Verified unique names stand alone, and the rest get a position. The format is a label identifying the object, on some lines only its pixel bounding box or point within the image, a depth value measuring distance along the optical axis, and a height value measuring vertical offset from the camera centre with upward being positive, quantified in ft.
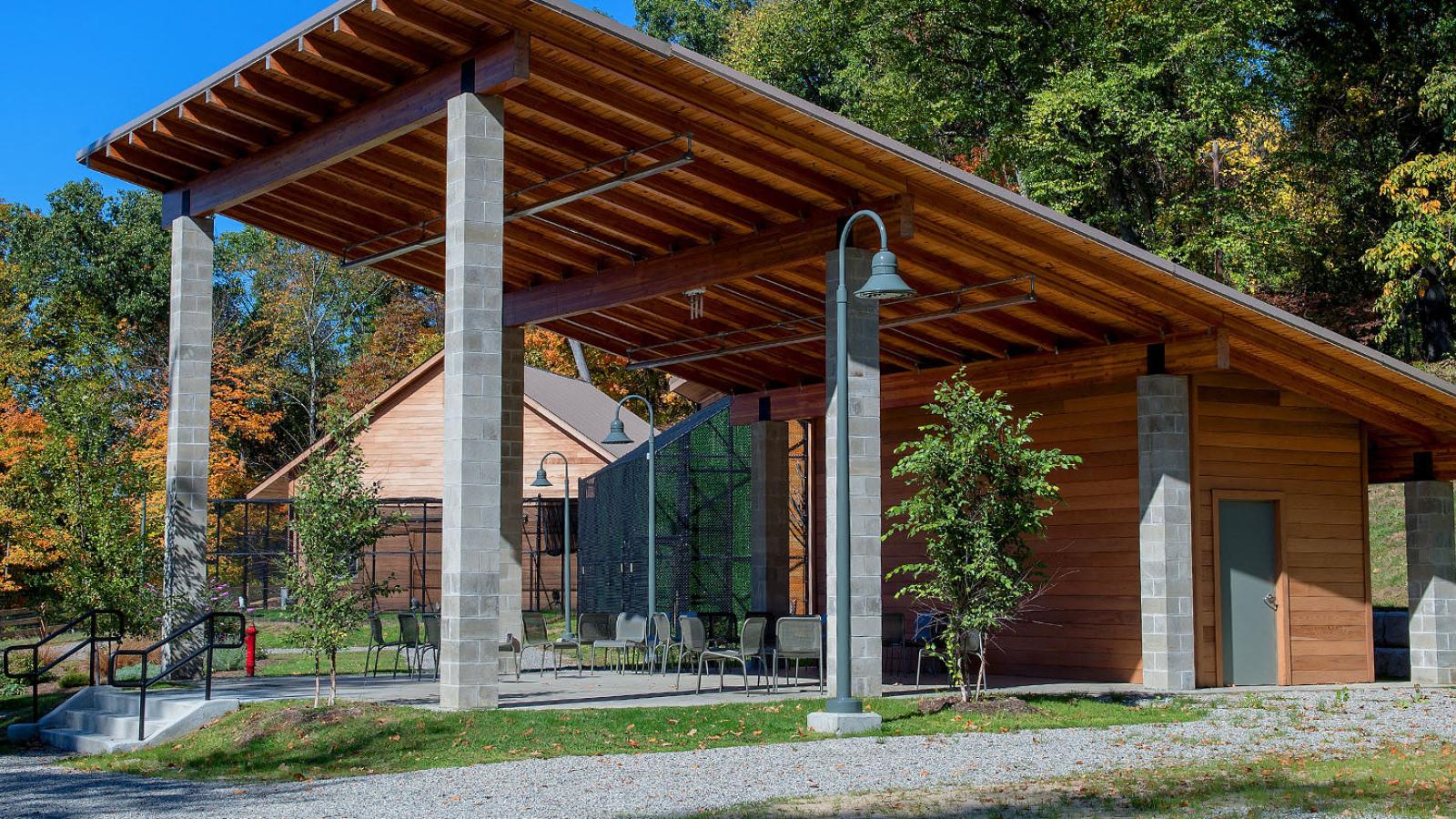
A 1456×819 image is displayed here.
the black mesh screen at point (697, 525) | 83.30 -0.38
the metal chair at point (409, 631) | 56.80 -4.42
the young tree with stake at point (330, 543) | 42.98 -0.67
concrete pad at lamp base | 40.52 -5.87
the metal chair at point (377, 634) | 58.08 -4.83
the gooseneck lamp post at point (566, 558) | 86.94 -2.44
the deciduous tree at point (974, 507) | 45.03 +0.33
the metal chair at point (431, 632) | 59.00 -4.64
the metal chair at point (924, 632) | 57.06 -4.81
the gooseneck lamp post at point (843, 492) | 39.91 +0.75
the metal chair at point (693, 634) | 52.85 -4.29
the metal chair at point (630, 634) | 59.36 -4.85
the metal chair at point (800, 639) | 50.88 -4.32
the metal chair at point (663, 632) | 58.70 -4.70
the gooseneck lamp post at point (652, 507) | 76.00 +0.62
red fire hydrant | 61.31 -5.32
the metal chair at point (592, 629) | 60.80 -4.78
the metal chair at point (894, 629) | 56.39 -4.41
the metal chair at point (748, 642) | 51.70 -4.60
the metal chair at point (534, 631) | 60.34 -4.71
